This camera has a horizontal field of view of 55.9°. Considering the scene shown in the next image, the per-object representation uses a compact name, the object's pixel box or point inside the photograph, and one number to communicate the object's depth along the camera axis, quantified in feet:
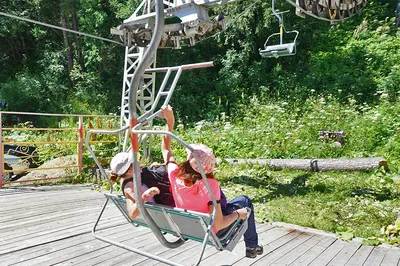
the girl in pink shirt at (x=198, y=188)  7.27
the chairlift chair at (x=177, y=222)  7.29
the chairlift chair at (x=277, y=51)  20.68
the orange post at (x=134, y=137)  7.26
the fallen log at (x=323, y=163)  20.79
